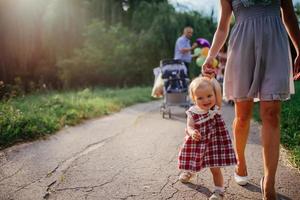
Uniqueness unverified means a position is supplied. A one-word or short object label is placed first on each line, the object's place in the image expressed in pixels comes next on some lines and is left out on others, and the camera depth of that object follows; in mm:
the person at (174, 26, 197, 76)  9445
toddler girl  3123
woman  2961
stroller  7957
